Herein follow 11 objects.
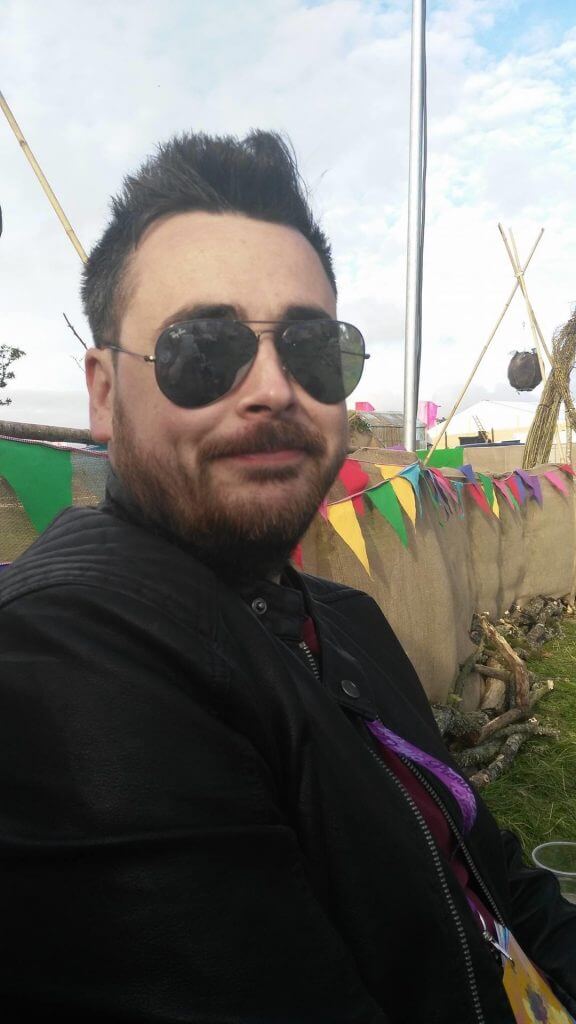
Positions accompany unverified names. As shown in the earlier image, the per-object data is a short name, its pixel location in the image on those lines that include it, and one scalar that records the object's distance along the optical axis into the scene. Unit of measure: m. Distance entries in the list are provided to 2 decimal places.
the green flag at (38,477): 1.89
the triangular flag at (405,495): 3.63
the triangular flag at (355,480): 3.41
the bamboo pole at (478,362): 6.38
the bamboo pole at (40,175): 2.08
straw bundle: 7.36
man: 0.63
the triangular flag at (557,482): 6.65
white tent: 19.33
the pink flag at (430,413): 14.52
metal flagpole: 4.26
